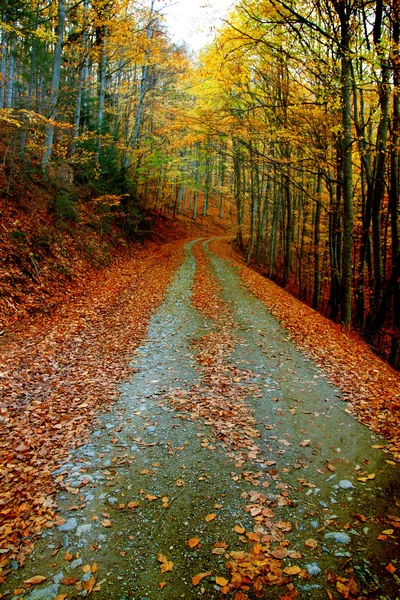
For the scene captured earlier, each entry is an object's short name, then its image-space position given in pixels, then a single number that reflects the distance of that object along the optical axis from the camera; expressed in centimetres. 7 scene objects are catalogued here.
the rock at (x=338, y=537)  316
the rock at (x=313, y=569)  287
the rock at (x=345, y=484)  384
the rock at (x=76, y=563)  291
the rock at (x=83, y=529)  322
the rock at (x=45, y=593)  265
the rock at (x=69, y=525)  326
